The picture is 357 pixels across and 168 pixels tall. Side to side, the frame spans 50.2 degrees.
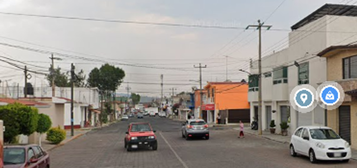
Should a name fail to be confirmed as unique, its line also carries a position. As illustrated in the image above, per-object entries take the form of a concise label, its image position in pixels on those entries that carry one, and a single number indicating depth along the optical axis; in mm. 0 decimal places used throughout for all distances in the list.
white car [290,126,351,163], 15641
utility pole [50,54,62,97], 49094
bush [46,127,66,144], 28275
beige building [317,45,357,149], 21266
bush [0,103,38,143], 19922
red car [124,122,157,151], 22000
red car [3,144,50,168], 10992
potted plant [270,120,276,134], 35406
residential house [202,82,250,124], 59781
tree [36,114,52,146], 26167
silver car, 29531
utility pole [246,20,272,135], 34656
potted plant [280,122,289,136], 32094
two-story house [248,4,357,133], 26156
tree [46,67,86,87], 92850
